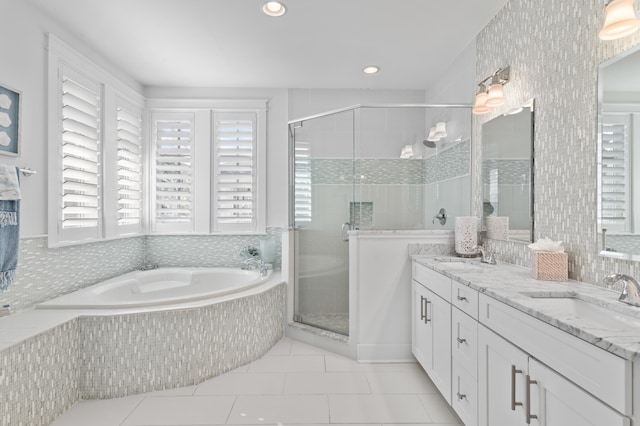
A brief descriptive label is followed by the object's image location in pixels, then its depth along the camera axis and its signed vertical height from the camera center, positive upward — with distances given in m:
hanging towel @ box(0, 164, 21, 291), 2.05 -0.07
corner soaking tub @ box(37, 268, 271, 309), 2.46 -0.65
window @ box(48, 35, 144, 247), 2.64 +0.52
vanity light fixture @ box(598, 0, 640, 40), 1.37 +0.77
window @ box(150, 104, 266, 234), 3.95 +0.49
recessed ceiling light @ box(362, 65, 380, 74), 3.38 +1.39
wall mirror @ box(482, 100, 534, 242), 2.20 +0.26
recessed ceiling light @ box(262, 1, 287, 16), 2.35 +1.38
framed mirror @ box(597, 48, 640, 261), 1.43 +0.25
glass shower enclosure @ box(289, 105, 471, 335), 2.95 +0.32
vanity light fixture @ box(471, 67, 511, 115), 2.35 +0.82
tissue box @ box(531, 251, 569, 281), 1.77 -0.26
